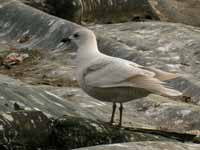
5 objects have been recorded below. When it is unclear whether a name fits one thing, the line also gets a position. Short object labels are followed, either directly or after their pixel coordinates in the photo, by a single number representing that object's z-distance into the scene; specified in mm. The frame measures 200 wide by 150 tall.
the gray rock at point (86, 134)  8986
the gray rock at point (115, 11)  23337
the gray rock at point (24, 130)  8503
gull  10402
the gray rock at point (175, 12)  25026
